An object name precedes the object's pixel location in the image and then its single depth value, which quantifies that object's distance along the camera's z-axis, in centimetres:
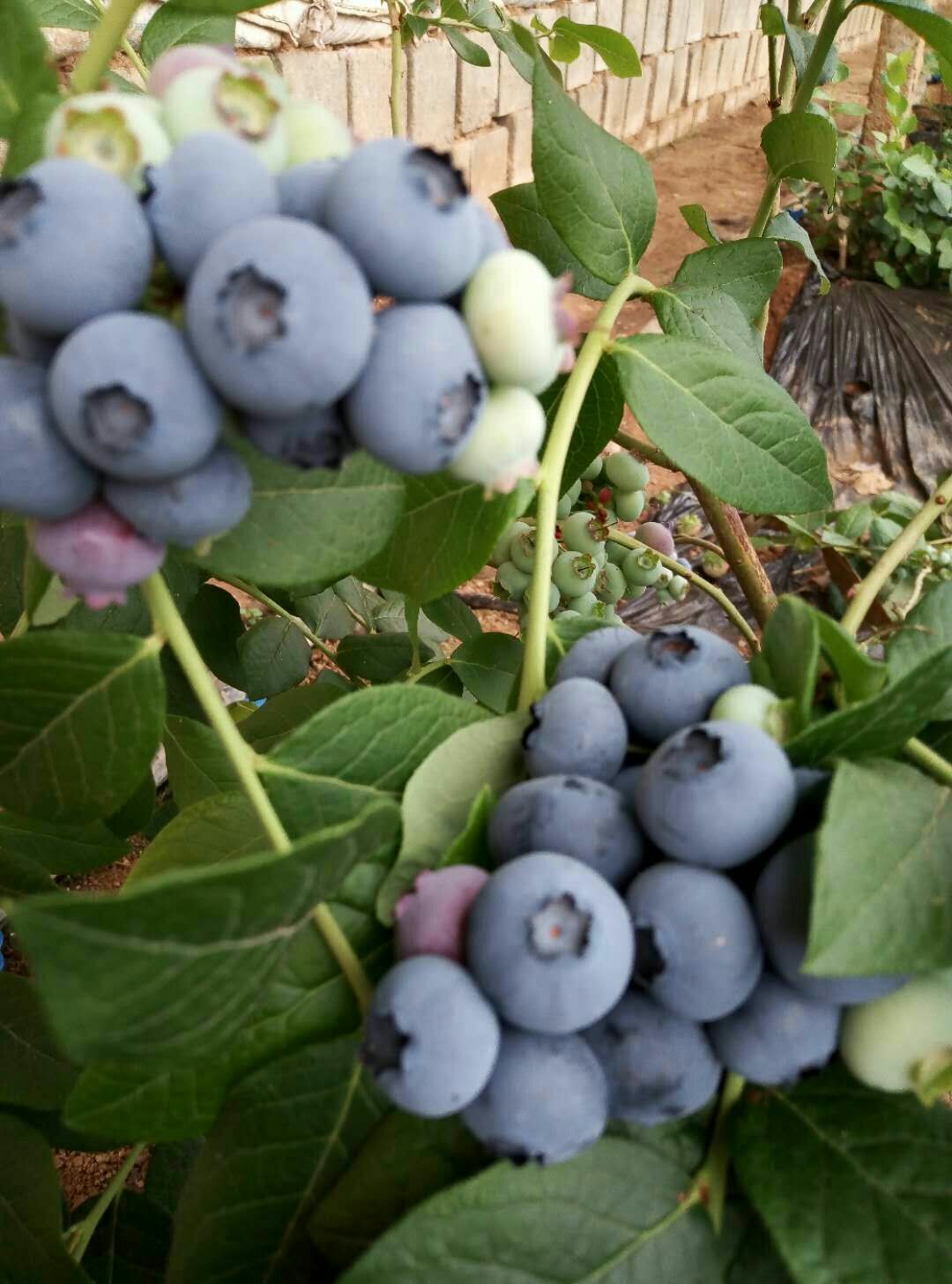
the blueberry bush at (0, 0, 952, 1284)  8
